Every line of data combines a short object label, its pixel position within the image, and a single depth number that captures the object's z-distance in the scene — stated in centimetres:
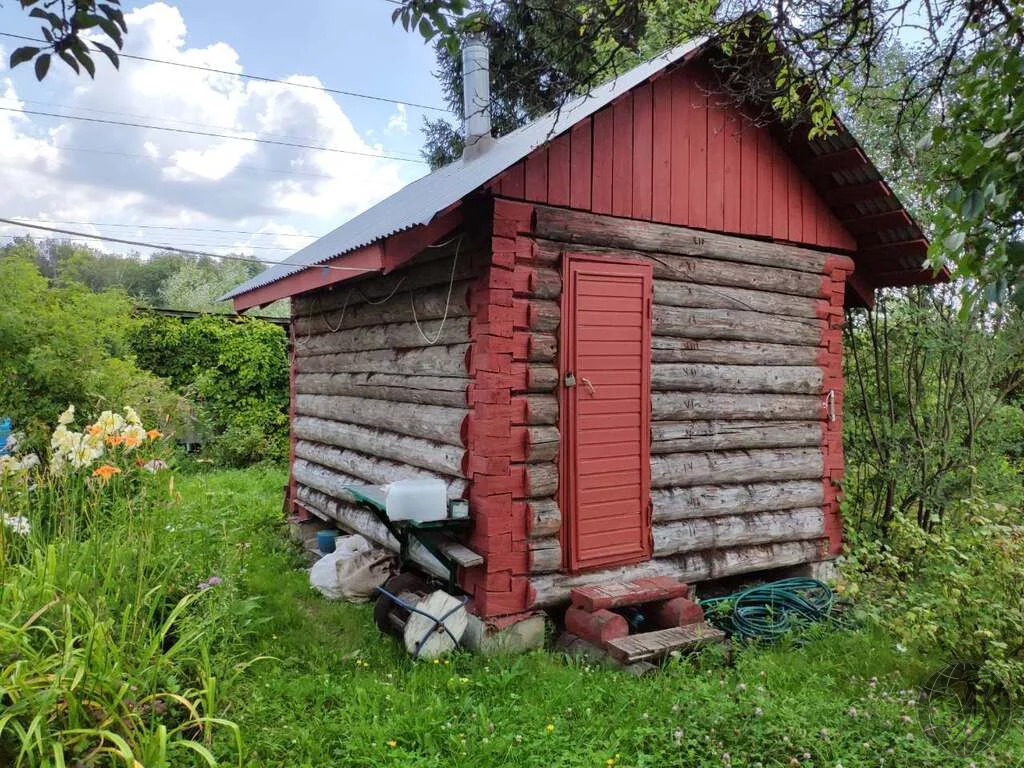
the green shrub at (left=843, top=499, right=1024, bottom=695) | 451
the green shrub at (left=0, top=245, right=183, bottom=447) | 722
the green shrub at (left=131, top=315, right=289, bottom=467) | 1327
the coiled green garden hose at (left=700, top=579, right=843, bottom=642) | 568
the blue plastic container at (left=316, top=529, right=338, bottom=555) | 740
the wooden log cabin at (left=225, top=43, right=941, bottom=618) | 521
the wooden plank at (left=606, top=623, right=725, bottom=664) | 472
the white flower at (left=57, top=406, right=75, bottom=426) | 363
